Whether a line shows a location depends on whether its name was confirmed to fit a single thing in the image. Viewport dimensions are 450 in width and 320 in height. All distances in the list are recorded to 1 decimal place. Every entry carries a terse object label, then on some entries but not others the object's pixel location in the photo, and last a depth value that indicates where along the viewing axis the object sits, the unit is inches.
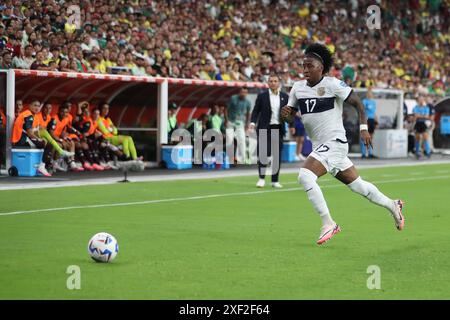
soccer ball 382.3
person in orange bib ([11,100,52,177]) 884.6
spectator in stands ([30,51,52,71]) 906.1
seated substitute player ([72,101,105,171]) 970.8
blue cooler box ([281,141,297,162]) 1219.2
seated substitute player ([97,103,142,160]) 995.3
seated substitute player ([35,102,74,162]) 903.7
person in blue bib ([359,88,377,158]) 1337.4
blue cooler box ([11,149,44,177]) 877.2
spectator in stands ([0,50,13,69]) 888.3
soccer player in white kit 468.8
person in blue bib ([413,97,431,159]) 1385.3
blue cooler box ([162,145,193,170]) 1050.1
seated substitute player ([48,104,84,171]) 929.3
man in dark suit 796.0
